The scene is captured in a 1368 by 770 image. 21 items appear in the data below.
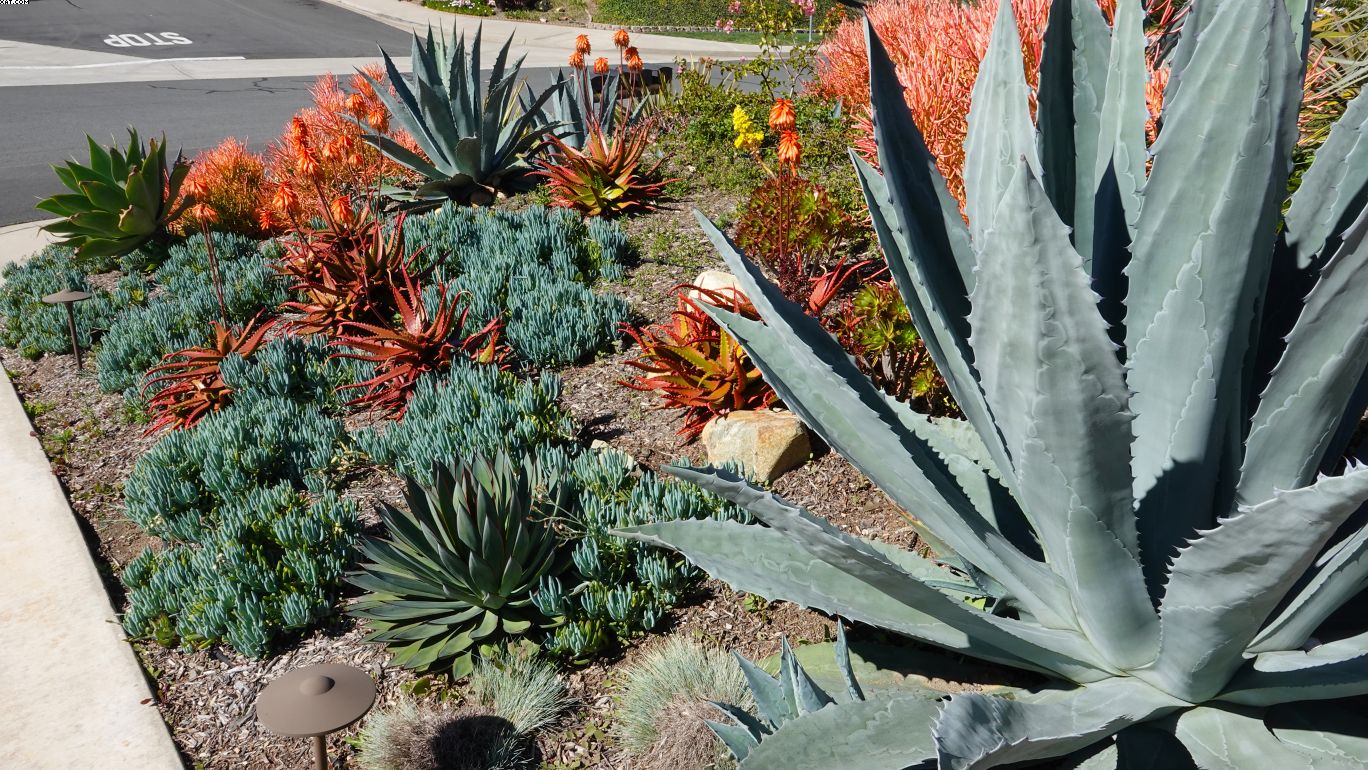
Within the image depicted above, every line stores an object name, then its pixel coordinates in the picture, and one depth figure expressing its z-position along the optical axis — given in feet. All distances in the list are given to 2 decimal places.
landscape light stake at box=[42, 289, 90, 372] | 20.36
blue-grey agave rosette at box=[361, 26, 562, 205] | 25.35
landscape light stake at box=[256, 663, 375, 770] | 7.73
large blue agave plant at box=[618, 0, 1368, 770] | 5.21
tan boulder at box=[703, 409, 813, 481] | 12.91
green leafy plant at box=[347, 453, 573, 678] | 10.36
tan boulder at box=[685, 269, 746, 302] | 16.88
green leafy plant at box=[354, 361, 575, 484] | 13.43
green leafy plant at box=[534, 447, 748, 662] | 10.48
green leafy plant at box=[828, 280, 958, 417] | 12.77
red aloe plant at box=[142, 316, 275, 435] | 17.67
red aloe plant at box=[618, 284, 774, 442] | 13.91
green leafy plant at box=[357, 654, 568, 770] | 9.34
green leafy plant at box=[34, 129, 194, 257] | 22.80
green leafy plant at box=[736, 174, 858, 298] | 16.42
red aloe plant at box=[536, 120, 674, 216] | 23.70
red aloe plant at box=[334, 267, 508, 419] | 16.81
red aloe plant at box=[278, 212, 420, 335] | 19.29
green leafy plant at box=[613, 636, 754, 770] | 8.79
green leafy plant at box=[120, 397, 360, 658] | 11.63
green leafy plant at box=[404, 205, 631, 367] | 17.06
